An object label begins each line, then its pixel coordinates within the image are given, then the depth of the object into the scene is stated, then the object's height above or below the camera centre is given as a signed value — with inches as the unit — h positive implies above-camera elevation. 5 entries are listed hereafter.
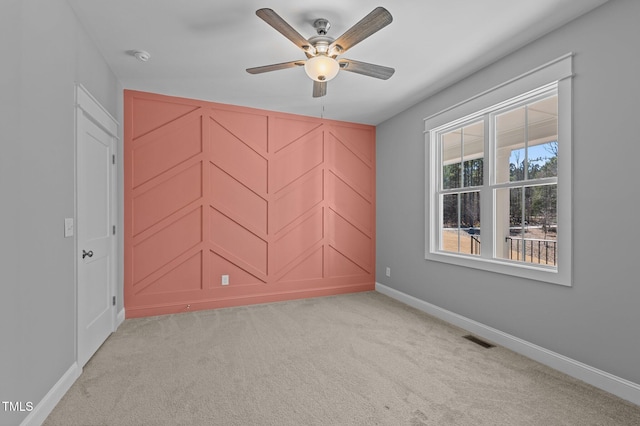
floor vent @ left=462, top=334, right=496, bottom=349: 109.0 -48.4
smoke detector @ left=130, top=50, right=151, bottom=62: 107.4 +57.0
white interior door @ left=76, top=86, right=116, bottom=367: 91.1 -6.5
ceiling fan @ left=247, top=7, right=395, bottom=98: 73.9 +47.3
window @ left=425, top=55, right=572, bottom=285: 93.5 +13.3
